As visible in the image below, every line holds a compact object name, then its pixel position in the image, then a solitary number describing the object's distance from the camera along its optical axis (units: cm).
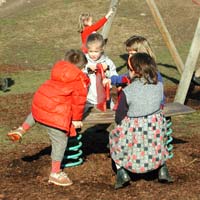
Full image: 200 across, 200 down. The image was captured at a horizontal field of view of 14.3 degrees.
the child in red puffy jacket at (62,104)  828
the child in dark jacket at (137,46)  909
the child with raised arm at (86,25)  1481
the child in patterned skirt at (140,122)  817
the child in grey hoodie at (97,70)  975
